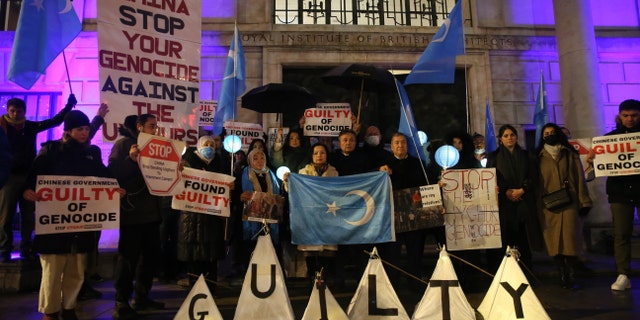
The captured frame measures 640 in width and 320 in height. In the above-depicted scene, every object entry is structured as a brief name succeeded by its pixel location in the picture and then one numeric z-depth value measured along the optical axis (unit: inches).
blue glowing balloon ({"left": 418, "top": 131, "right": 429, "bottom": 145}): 352.5
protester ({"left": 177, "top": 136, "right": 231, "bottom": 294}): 214.8
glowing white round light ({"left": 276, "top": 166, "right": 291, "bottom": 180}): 262.2
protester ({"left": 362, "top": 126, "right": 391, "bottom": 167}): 254.5
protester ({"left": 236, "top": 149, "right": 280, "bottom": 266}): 230.2
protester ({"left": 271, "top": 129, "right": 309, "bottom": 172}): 274.8
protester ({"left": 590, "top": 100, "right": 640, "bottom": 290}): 222.8
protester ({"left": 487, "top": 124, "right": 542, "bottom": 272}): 234.2
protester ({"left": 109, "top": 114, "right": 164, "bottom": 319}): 185.3
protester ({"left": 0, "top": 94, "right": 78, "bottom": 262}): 232.7
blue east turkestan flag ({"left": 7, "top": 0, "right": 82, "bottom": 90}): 173.0
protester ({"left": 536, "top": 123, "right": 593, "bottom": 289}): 227.5
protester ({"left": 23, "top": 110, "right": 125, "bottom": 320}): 163.6
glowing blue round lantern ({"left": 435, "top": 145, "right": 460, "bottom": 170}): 253.3
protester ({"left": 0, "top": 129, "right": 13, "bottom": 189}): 179.2
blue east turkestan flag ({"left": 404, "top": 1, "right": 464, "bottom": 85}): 255.8
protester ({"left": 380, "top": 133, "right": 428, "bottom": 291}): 223.3
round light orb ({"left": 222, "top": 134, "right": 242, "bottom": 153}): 303.3
